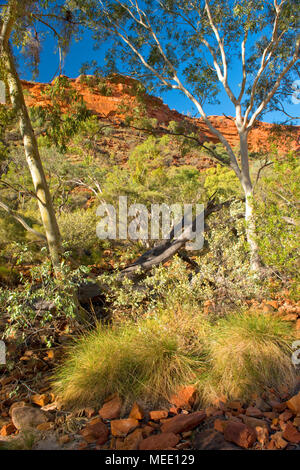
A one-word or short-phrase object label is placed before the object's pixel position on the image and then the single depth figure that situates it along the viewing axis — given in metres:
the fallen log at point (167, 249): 6.20
